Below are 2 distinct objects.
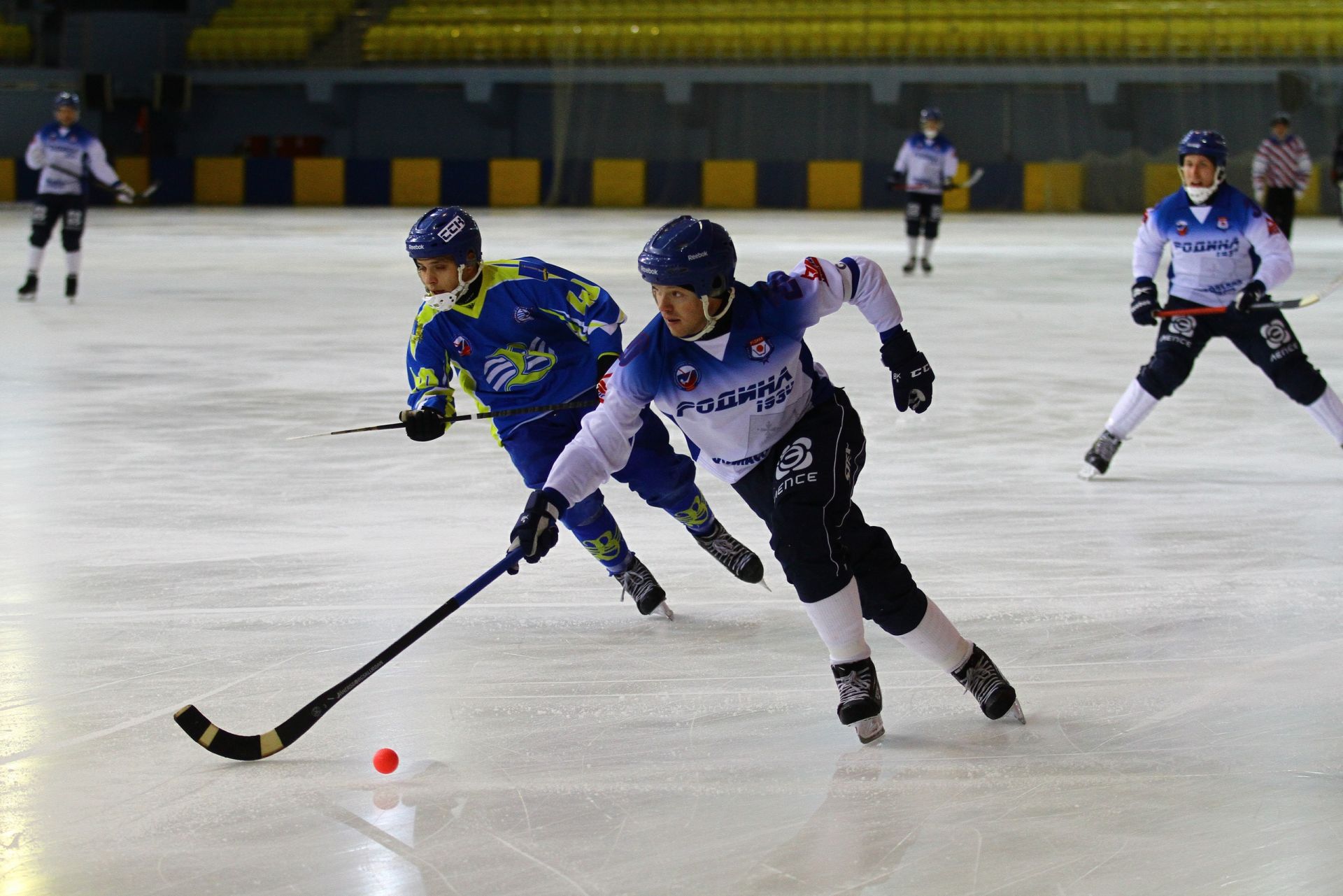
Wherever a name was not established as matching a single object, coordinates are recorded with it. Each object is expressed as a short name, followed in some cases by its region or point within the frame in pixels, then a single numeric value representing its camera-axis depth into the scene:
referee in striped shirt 38.00
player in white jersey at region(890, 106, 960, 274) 29.97
